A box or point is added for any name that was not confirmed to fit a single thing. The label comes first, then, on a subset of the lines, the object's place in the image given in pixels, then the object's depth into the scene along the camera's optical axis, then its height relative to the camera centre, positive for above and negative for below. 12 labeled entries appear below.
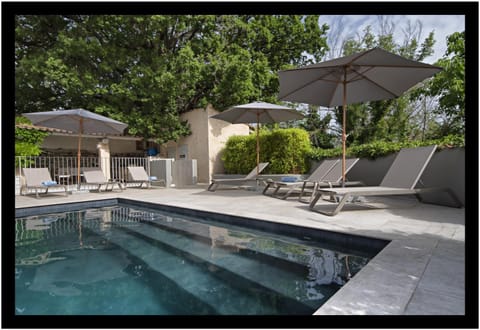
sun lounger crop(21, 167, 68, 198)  7.98 -0.36
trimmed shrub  9.80 +0.57
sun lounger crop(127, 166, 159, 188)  10.49 -0.38
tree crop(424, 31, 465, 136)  6.64 +2.38
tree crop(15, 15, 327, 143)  12.70 +5.03
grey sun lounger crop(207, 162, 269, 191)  8.75 -0.45
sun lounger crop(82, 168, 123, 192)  9.29 -0.41
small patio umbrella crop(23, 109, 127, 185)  8.28 +1.61
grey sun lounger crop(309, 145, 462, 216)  4.70 -0.31
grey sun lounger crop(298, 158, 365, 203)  6.08 -0.28
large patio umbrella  4.50 +1.83
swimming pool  2.33 -1.20
